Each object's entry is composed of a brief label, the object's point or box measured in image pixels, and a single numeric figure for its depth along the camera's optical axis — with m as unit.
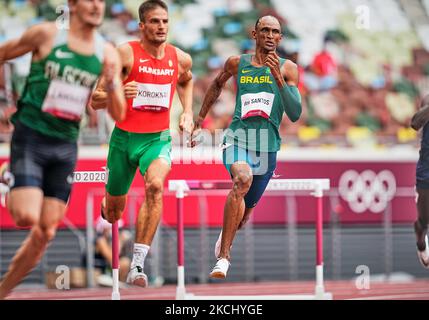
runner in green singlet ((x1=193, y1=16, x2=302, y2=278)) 14.67
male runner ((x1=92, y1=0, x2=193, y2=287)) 13.81
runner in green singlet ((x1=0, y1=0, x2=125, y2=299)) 11.93
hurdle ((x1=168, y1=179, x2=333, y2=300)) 16.31
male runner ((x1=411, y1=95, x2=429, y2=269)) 16.55
